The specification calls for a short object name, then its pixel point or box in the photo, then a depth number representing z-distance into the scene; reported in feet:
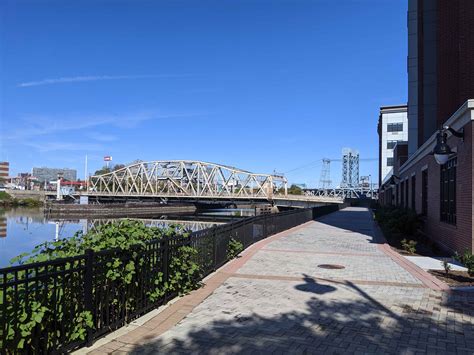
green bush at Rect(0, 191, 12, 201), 294.89
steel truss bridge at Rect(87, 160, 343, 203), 417.28
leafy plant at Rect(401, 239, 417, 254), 46.75
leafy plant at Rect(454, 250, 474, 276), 30.22
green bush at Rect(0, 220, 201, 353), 13.90
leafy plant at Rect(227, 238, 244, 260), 38.77
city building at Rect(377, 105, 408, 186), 258.57
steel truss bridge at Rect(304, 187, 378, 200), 515.79
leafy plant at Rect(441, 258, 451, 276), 32.41
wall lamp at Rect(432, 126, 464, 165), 37.24
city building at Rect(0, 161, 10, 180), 536.42
